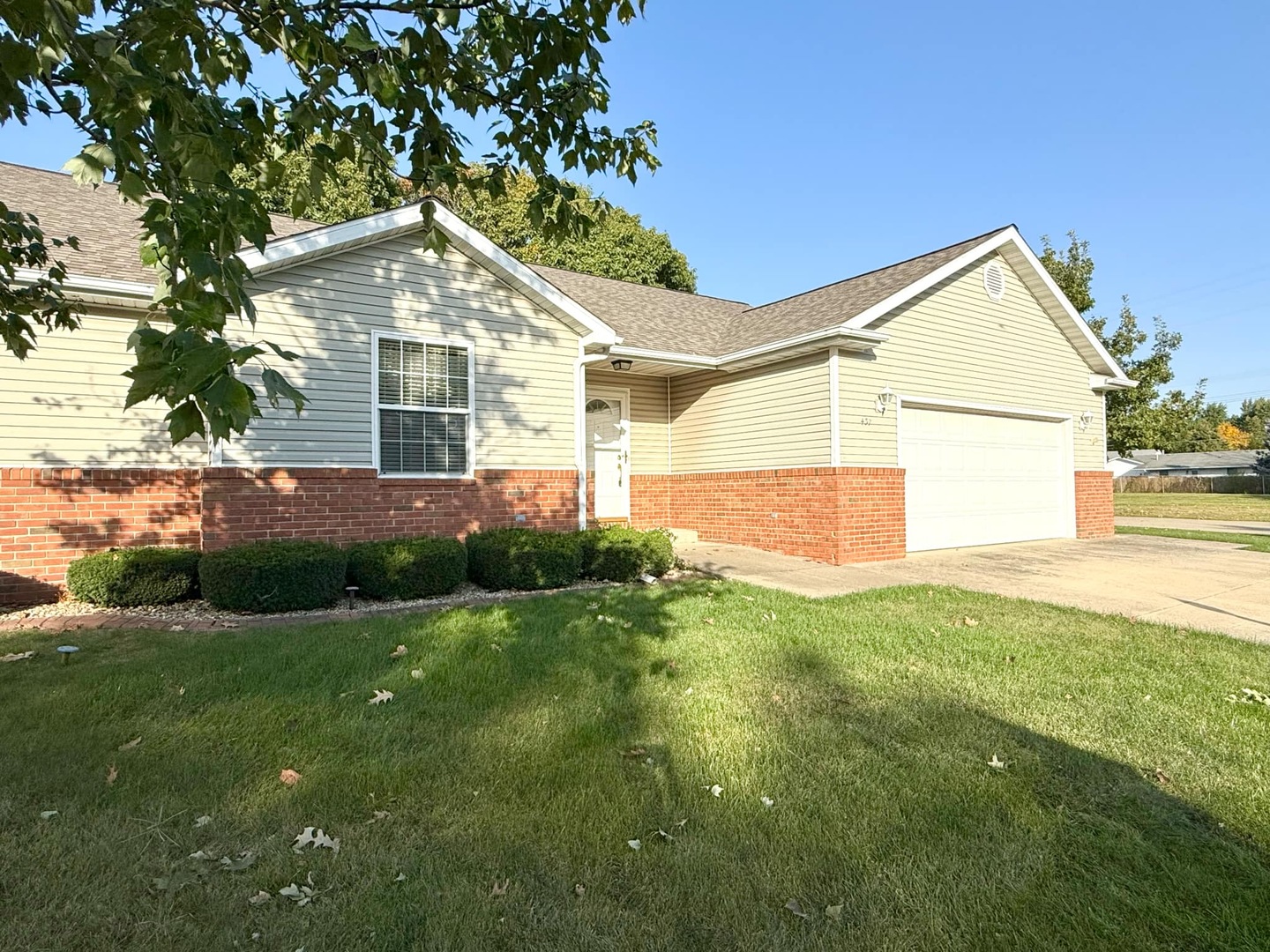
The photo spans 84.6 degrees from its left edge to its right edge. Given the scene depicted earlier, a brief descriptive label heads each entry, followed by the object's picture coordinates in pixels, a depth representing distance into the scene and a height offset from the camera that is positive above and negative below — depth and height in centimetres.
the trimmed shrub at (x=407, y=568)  729 -94
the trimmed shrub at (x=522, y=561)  795 -96
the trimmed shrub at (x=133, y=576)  680 -93
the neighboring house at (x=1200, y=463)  6144 +50
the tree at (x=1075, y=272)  2056 +586
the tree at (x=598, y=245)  2459 +861
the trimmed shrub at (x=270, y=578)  663 -94
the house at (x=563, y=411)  773 +97
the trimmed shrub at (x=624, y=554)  854 -97
